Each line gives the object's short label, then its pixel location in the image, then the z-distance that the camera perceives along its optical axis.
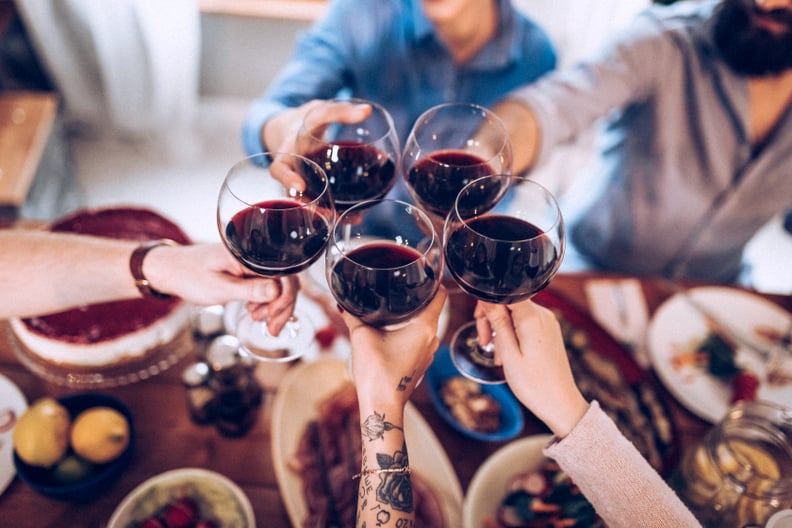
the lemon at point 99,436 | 1.02
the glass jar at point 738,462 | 0.94
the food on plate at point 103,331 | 1.17
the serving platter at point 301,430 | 1.04
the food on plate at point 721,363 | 1.27
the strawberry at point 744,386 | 1.26
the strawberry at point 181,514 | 0.96
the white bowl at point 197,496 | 0.96
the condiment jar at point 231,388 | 1.11
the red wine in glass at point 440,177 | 0.95
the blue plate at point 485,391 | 1.14
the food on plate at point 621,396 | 1.14
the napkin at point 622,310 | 1.39
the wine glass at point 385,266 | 0.77
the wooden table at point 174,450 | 1.02
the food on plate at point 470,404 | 1.16
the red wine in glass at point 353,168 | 0.98
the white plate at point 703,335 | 1.27
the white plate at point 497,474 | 1.03
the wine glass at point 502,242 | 0.80
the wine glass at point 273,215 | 0.84
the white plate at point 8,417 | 1.04
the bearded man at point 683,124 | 1.54
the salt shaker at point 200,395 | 1.13
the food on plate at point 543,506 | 1.03
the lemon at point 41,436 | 0.99
